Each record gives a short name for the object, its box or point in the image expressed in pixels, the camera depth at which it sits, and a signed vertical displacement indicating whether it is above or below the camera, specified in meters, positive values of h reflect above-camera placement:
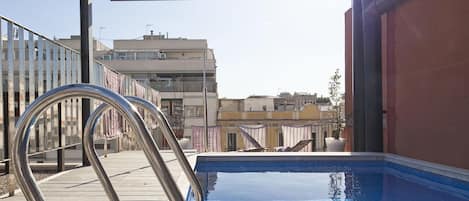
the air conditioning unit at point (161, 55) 33.46 +3.44
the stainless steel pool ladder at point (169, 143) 2.19 -0.27
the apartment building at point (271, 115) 16.41 -1.17
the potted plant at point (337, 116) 10.14 -0.61
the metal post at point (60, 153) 5.62 -0.76
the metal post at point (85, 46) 6.48 +0.84
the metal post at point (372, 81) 8.30 +0.32
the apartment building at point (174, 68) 29.92 +2.36
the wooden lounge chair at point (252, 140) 12.26 -1.28
